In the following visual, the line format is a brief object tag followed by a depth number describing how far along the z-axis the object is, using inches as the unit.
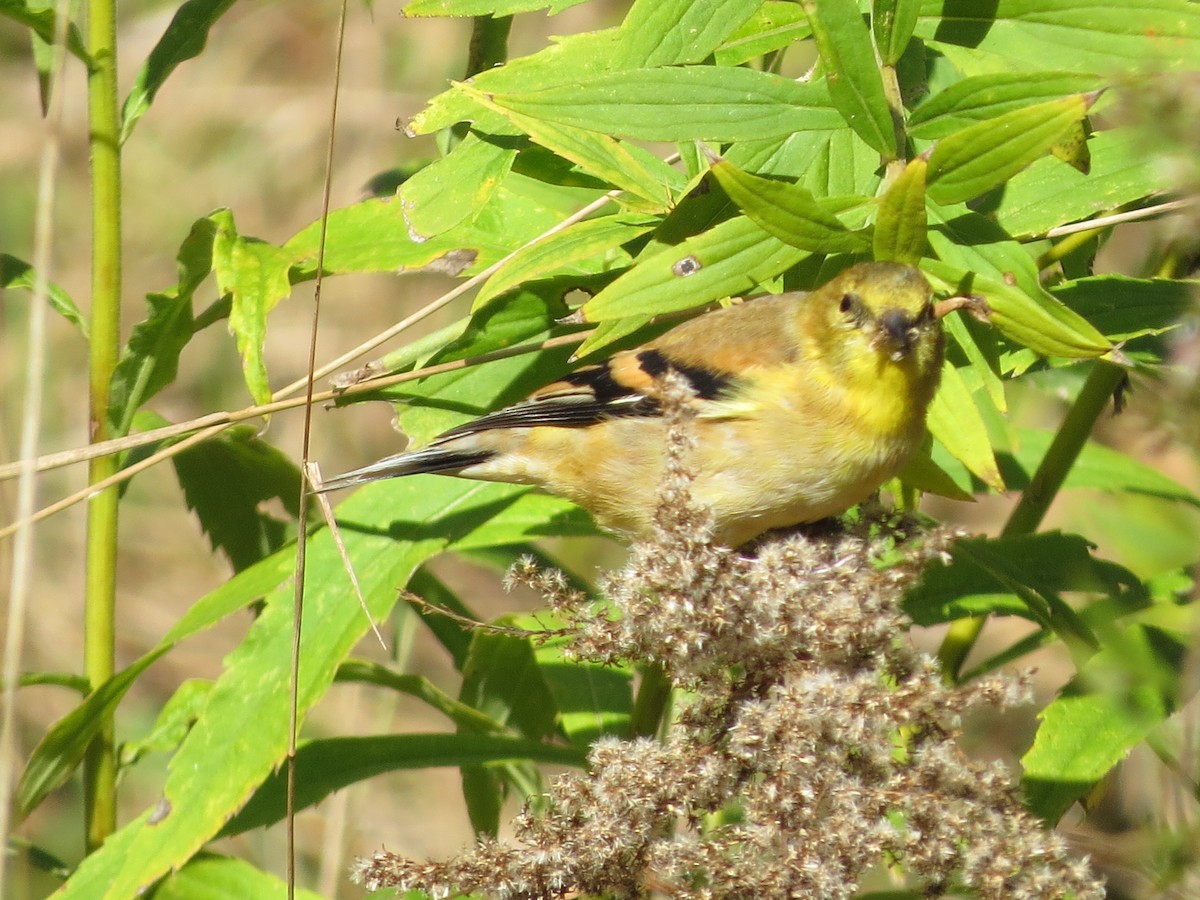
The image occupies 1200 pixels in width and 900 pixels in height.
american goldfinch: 219.8
